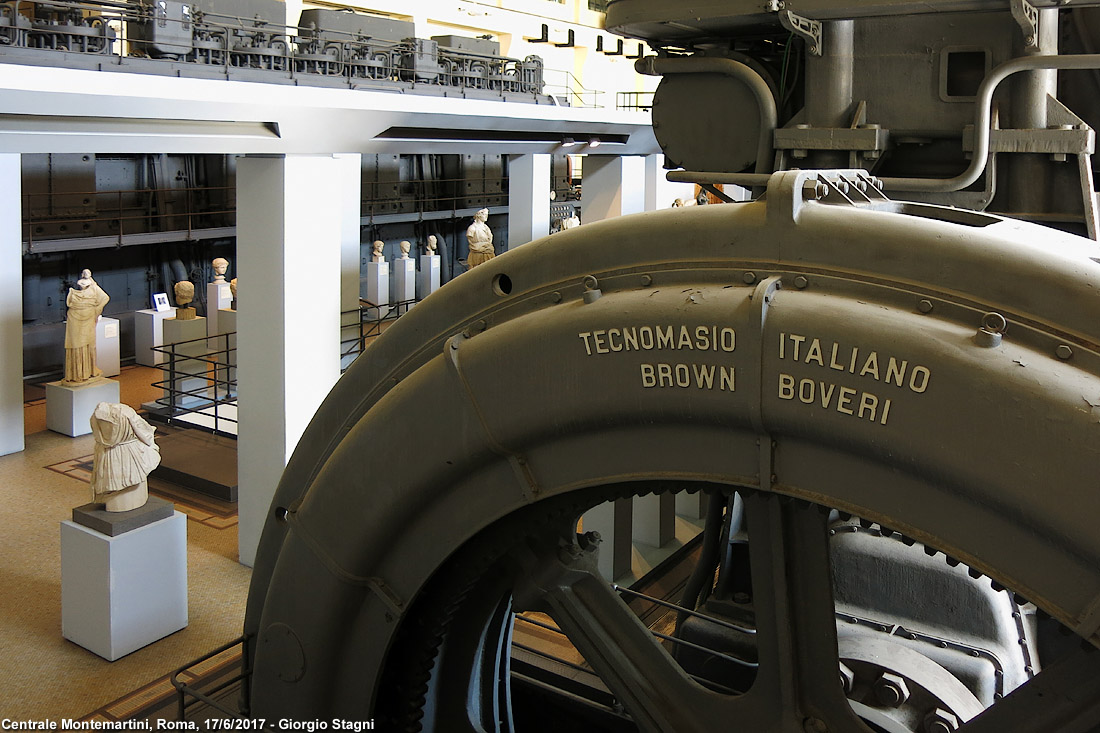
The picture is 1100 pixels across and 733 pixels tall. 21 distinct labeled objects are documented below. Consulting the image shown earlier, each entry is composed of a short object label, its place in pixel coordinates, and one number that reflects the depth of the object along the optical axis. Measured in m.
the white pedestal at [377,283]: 16.81
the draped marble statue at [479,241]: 16.27
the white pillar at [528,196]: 13.16
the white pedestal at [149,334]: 14.42
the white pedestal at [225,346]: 13.09
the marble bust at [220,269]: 14.37
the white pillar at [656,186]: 16.12
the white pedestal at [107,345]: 13.31
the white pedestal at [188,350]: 13.12
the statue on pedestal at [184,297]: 13.83
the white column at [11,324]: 10.80
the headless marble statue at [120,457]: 7.03
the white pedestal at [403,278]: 17.56
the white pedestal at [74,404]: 11.53
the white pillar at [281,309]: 7.88
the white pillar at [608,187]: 14.46
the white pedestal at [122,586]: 6.93
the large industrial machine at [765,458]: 1.73
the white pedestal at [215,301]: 13.95
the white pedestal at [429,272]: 19.12
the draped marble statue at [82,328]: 11.31
